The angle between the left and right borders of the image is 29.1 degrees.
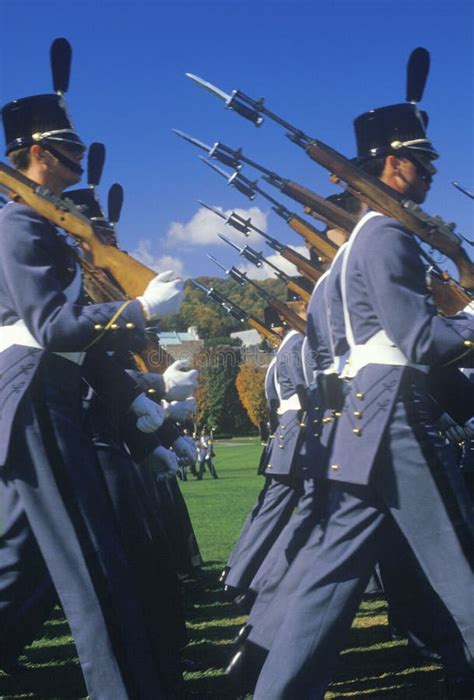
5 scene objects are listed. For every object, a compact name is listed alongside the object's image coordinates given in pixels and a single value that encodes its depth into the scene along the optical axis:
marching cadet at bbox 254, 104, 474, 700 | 3.36
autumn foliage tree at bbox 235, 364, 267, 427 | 69.12
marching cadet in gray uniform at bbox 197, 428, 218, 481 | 28.22
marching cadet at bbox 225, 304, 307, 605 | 6.53
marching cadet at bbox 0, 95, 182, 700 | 3.42
